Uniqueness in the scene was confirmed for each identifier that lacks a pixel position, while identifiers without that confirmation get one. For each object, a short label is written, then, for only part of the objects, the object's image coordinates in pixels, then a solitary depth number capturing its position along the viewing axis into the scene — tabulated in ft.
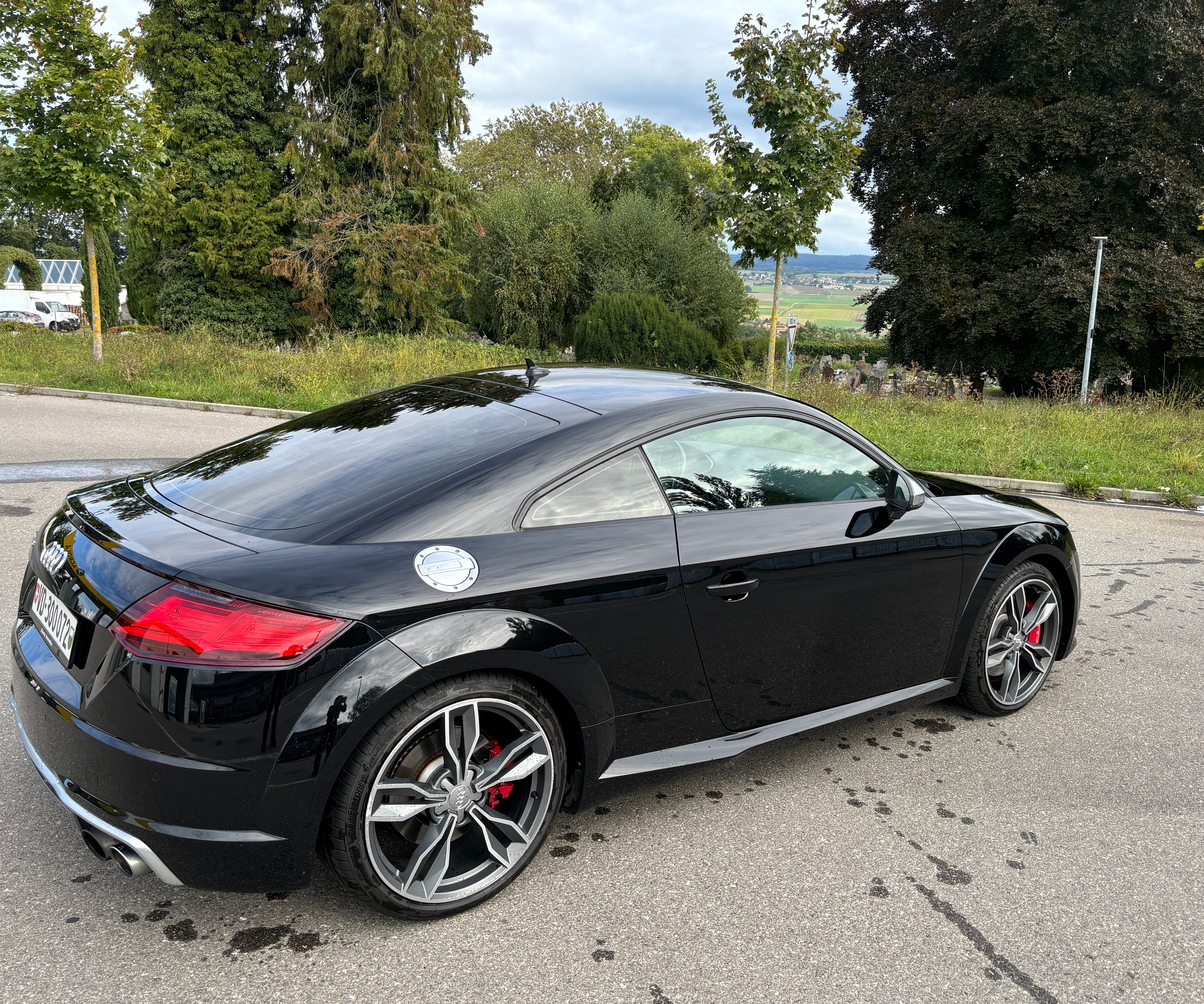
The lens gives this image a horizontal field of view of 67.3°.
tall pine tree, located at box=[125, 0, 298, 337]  104.63
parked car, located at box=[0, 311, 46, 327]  164.96
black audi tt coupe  7.16
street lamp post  83.37
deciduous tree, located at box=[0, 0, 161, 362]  50.21
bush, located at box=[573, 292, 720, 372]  93.20
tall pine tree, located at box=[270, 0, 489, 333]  103.96
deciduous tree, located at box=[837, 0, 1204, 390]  89.15
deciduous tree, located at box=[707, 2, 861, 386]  49.60
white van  183.21
